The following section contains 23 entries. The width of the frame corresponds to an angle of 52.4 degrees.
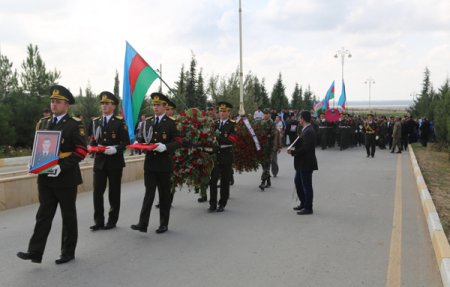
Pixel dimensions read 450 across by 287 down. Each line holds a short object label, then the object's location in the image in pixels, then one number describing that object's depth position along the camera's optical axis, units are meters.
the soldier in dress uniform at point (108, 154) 6.98
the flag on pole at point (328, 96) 31.49
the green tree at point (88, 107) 28.78
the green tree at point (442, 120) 22.34
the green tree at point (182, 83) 38.41
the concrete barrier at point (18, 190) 8.66
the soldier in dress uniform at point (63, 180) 5.29
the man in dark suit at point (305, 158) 8.48
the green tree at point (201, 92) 38.26
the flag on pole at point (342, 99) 34.97
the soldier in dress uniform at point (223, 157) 8.73
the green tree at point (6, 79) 24.11
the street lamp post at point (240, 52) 26.76
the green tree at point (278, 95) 54.62
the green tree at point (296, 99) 66.25
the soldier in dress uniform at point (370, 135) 20.41
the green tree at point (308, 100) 69.29
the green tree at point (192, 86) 37.24
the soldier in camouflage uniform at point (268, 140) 11.52
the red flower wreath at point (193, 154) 8.48
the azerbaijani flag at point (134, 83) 9.50
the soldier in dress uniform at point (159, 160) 6.76
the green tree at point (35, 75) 25.00
